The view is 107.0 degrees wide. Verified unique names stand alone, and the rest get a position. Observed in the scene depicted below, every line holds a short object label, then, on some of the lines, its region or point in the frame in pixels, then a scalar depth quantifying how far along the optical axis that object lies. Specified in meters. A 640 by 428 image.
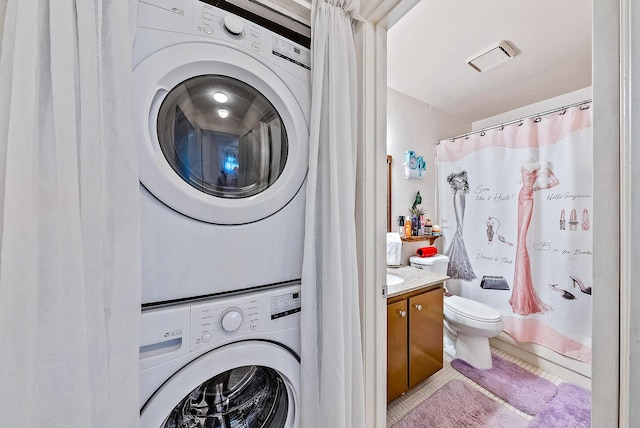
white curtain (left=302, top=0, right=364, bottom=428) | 0.82
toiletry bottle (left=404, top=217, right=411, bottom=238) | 2.17
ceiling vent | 1.64
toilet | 1.73
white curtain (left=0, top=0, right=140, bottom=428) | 0.45
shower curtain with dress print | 1.66
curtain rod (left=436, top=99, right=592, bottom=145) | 1.64
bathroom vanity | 1.36
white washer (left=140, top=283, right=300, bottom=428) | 0.61
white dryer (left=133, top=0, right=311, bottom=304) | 0.62
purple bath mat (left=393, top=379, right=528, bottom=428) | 1.37
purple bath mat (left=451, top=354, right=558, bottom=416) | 1.53
